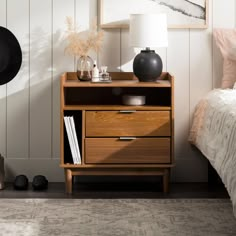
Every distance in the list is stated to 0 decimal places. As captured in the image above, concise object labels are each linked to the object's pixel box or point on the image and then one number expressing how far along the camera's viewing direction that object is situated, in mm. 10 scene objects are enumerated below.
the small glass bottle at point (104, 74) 4886
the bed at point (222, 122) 3629
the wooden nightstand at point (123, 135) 4681
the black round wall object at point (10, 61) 5116
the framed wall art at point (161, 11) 5075
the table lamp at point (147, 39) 4743
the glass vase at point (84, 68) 4900
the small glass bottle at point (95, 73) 4863
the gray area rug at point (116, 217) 3723
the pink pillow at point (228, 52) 4983
